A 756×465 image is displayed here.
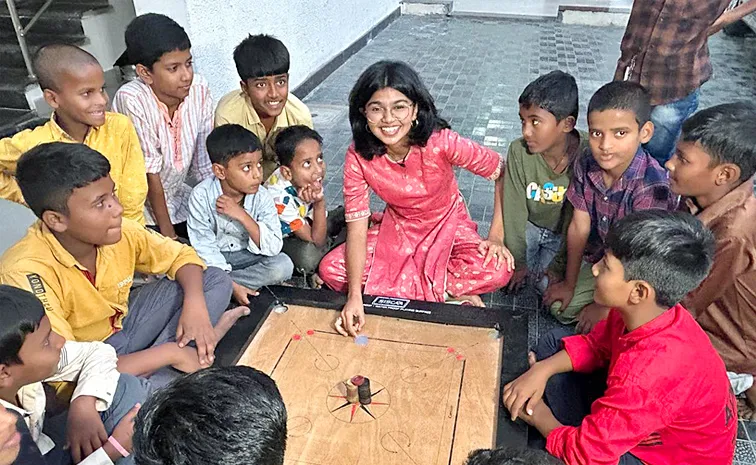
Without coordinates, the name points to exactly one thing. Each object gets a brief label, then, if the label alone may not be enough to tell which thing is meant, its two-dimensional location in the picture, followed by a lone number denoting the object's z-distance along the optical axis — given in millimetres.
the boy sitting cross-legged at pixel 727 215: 1973
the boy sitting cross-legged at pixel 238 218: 2443
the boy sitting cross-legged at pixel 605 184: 2273
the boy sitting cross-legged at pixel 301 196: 2705
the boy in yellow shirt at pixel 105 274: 1784
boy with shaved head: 2227
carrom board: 1572
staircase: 3375
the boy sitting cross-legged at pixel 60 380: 1393
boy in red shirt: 1475
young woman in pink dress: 2242
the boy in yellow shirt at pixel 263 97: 2785
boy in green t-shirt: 2463
